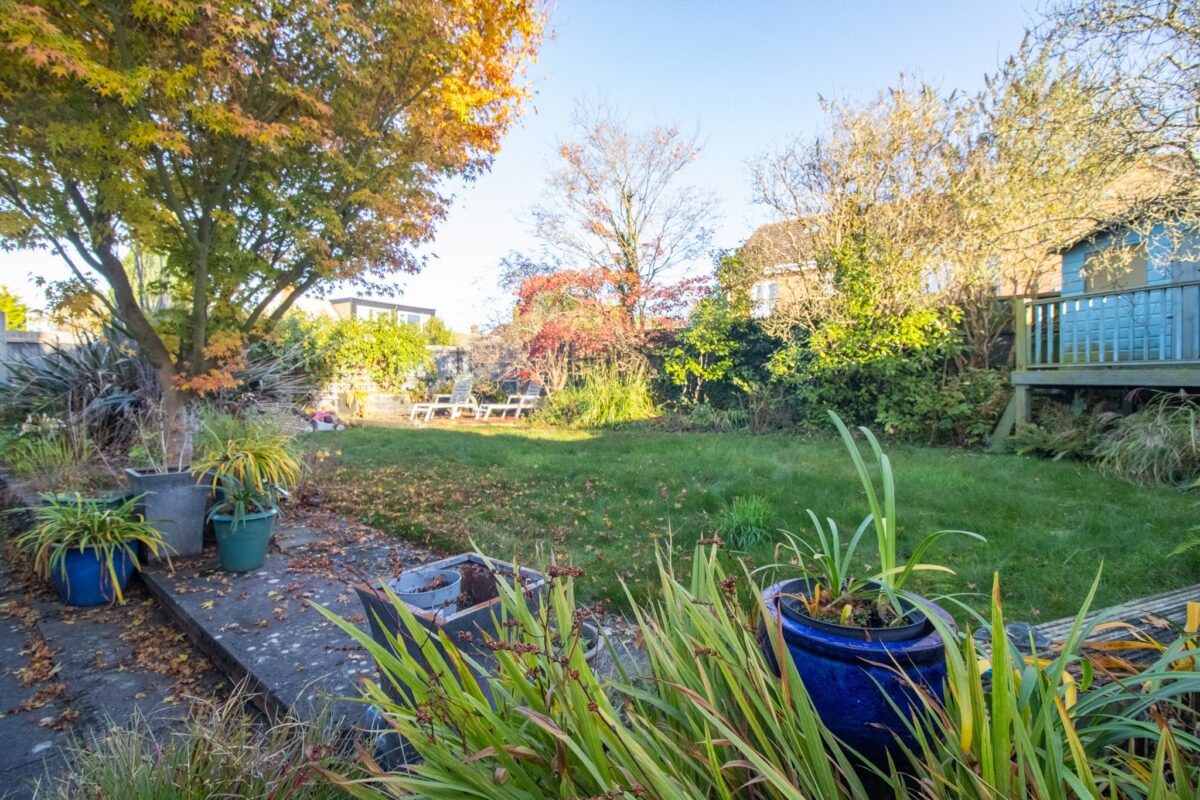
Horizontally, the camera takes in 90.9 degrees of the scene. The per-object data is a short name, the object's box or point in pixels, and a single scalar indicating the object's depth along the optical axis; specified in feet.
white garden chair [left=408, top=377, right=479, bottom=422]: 39.01
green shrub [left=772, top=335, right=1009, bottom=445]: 22.74
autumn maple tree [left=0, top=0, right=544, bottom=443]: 10.71
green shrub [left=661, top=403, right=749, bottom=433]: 29.58
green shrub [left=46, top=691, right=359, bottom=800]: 3.90
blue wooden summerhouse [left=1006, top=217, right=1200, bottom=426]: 18.26
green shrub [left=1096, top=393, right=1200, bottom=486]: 14.69
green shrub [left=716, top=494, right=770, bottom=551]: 10.56
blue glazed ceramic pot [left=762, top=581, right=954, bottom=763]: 3.34
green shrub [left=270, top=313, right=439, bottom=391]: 41.12
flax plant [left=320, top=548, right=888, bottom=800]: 2.97
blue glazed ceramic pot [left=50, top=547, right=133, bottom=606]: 9.72
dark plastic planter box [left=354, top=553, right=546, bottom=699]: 5.01
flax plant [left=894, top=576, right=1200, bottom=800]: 2.56
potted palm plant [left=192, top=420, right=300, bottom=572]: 10.59
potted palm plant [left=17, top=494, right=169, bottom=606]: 9.70
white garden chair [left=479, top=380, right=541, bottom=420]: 38.83
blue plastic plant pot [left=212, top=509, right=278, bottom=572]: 10.54
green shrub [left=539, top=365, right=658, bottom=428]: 32.96
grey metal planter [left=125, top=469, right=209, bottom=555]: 11.15
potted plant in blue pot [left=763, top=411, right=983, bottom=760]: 3.35
